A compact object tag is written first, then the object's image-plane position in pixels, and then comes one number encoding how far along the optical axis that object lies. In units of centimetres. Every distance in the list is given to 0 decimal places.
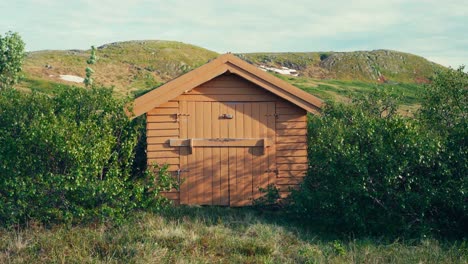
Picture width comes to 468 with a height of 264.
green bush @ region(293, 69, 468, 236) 998
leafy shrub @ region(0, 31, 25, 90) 2505
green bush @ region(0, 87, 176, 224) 1021
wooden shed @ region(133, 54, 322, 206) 1320
